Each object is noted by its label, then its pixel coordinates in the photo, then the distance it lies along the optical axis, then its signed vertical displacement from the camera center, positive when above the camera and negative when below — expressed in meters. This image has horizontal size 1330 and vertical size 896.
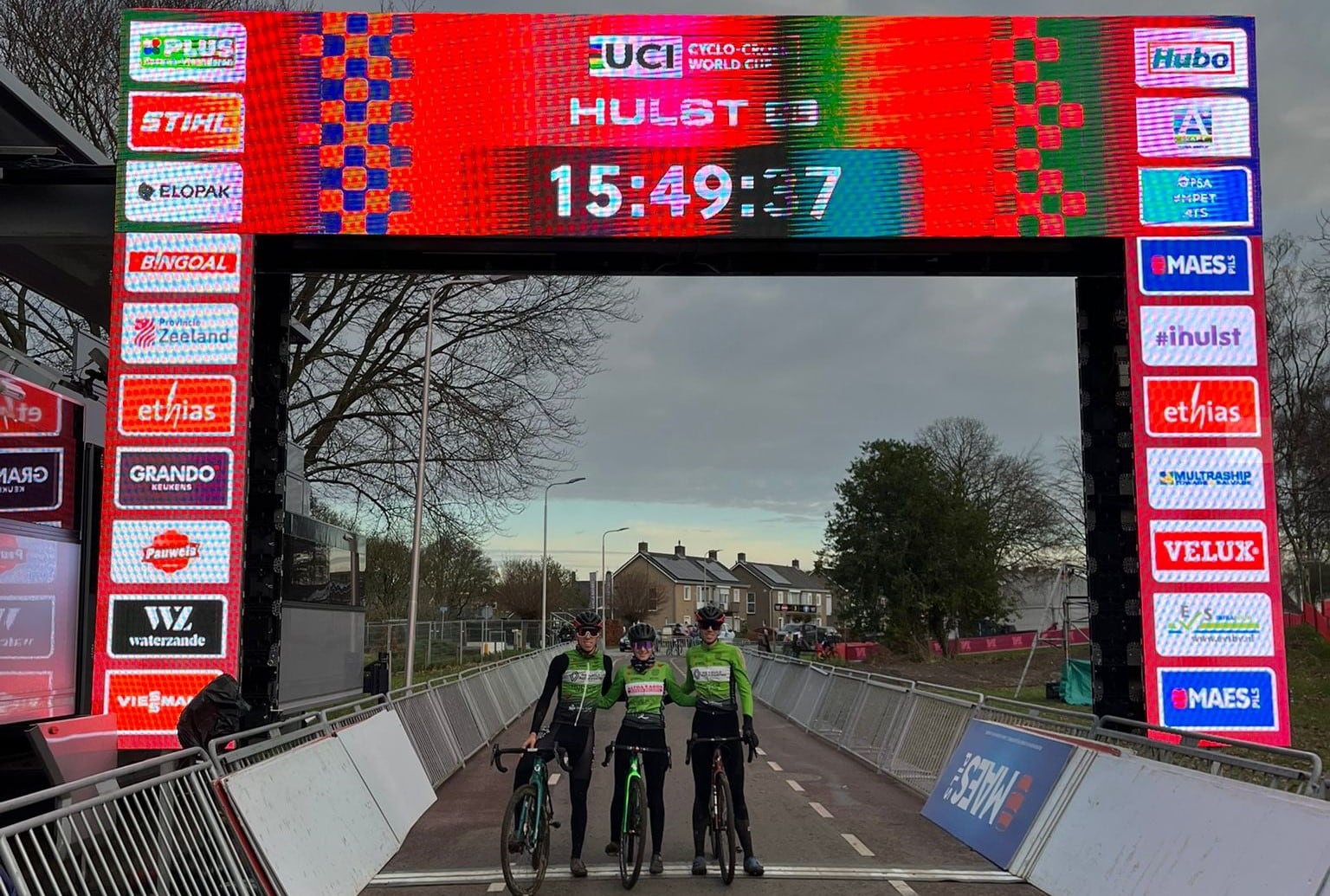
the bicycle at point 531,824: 8.07 -1.85
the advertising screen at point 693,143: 11.52 +3.97
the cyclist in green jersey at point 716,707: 8.86 -1.15
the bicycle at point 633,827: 8.30 -1.90
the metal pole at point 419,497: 23.50 +1.16
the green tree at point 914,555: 52.19 -0.05
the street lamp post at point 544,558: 47.66 -0.13
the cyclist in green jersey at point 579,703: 8.86 -1.10
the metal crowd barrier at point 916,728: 7.55 -2.09
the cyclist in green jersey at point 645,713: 8.94 -1.19
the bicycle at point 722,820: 8.41 -1.89
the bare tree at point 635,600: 101.50 -3.92
